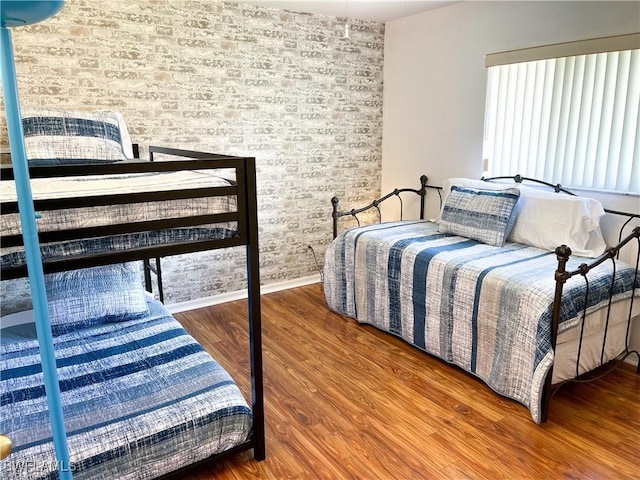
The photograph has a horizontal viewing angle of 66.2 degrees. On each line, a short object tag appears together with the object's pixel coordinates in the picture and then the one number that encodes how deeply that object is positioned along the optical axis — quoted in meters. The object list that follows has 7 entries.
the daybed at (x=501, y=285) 2.26
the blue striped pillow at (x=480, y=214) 2.91
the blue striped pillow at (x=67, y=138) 2.39
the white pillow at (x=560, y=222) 2.71
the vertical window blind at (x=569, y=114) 2.69
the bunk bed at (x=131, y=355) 1.52
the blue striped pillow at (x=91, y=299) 2.39
